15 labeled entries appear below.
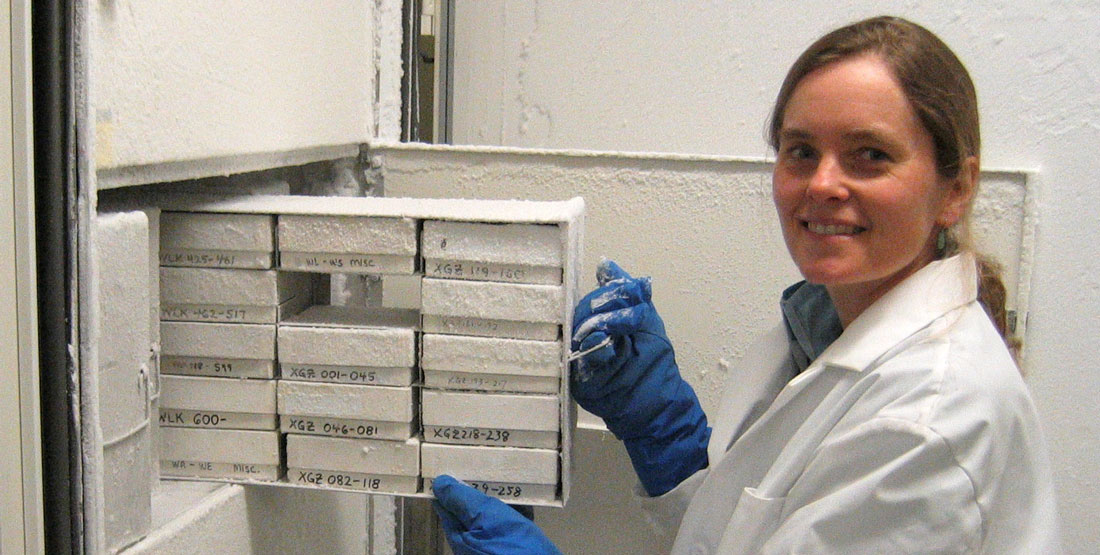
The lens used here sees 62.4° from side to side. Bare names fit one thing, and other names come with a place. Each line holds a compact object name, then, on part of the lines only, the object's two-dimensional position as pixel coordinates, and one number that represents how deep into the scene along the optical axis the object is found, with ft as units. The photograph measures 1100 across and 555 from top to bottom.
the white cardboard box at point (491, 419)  3.86
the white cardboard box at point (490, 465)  3.91
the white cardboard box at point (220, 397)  3.85
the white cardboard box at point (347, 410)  3.84
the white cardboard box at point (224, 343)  3.81
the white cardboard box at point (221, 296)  3.78
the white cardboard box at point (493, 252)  3.70
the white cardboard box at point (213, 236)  3.75
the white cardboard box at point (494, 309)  3.75
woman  2.88
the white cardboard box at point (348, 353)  3.81
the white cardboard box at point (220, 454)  3.89
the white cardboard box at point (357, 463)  3.90
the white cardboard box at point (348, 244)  3.73
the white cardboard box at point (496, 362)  3.80
